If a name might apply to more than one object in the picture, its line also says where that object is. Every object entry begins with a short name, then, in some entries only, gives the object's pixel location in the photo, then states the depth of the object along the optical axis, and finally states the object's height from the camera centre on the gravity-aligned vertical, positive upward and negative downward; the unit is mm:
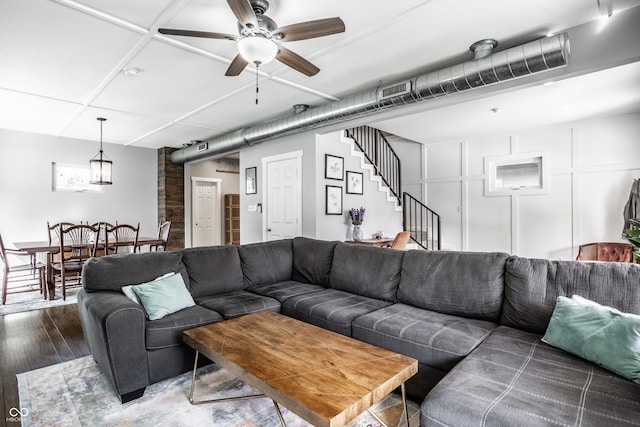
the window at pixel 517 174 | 5780 +704
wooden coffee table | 1304 -748
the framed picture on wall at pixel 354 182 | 5441 +518
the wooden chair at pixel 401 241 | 4980 -431
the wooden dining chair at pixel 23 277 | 4281 -1053
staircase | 6344 +450
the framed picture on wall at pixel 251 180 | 5918 +600
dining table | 4148 -444
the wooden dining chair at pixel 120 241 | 4535 -414
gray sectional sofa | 1337 -746
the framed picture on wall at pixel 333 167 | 5004 +721
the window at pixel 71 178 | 6211 +696
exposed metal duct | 2498 +1214
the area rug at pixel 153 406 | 1862 -1183
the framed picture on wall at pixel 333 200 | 5023 +202
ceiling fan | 2022 +1189
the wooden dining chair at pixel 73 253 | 4309 -566
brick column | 7270 +409
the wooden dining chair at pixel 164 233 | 5195 -316
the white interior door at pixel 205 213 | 7832 +9
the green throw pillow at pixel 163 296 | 2383 -629
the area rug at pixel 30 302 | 4066 -1169
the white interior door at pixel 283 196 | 5124 +278
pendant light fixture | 5051 +660
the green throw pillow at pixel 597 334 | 1496 -613
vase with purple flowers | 5298 -163
